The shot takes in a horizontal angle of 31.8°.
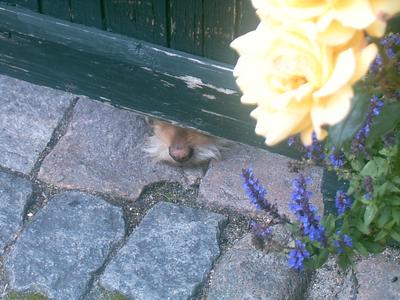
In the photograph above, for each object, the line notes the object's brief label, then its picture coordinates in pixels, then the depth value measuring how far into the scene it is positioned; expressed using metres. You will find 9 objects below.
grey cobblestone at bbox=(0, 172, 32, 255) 2.50
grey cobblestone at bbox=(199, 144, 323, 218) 2.57
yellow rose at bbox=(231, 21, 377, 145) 0.89
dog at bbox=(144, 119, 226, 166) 2.73
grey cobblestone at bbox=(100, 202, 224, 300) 2.31
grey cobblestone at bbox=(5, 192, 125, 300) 2.33
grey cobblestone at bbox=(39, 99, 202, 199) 2.68
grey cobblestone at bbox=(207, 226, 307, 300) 2.25
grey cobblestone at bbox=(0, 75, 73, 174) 2.79
